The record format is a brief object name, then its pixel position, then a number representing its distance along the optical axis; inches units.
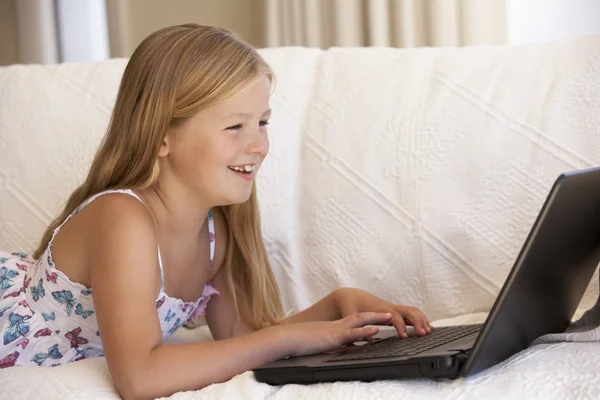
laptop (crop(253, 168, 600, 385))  62.9
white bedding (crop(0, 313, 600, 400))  62.4
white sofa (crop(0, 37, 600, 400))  82.9
